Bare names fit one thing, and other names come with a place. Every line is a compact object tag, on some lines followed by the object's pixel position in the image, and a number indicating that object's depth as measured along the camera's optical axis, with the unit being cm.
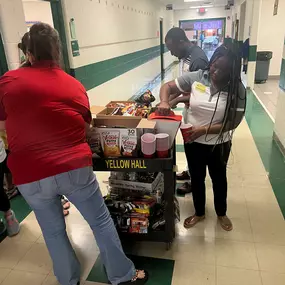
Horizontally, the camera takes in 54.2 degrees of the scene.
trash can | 802
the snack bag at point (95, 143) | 174
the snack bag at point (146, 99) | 222
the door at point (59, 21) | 364
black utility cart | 171
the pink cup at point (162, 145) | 168
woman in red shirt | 130
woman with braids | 180
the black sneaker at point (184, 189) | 282
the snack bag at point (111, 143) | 172
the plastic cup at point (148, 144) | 167
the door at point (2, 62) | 269
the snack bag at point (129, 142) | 169
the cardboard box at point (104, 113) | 180
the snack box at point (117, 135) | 170
